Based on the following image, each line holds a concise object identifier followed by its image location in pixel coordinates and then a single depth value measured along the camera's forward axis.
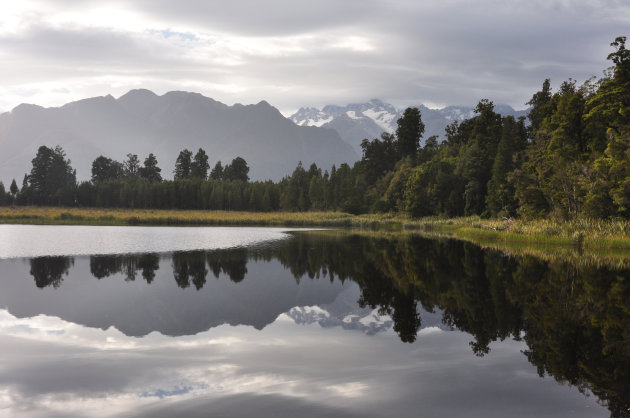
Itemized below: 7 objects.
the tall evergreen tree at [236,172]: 191.12
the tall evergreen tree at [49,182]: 152.12
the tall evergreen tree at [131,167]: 194.35
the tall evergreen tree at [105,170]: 184.50
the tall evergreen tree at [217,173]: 187.50
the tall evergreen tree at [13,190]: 147.02
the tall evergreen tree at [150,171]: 184.38
